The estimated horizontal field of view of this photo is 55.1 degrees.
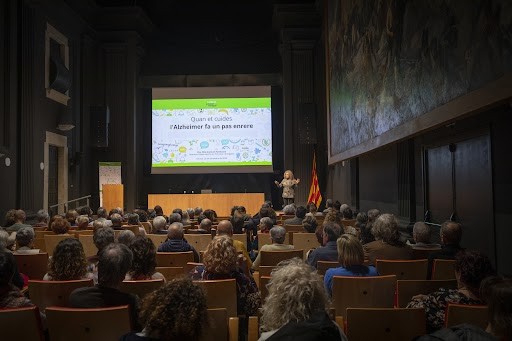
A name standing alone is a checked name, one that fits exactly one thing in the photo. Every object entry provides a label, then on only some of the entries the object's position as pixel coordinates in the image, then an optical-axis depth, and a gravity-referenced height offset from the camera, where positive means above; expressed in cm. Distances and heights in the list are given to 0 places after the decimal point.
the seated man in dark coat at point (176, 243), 495 -55
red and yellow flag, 1348 -11
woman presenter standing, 1407 +11
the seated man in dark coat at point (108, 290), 257 -54
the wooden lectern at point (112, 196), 1354 -18
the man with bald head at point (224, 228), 526 -42
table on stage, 1450 -36
